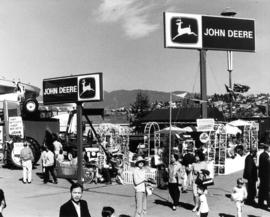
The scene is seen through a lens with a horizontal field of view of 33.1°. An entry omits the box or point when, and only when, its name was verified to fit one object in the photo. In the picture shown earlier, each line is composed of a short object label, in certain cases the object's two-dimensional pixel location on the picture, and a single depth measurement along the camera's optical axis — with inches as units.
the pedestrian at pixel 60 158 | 762.8
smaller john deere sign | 608.4
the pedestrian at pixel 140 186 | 423.5
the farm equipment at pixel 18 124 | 852.7
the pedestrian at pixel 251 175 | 520.1
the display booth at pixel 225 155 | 812.6
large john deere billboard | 780.0
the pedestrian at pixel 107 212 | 231.3
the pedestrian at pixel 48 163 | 687.1
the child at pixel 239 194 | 430.9
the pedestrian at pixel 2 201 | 258.7
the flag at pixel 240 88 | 1483.8
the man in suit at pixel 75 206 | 217.1
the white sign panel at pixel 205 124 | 624.7
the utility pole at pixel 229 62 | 1117.5
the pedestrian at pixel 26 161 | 694.5
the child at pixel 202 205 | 393.4
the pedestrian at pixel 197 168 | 472.4
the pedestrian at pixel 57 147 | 805.6
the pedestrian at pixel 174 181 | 490.3
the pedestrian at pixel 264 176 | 489.1
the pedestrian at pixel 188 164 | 614.5
